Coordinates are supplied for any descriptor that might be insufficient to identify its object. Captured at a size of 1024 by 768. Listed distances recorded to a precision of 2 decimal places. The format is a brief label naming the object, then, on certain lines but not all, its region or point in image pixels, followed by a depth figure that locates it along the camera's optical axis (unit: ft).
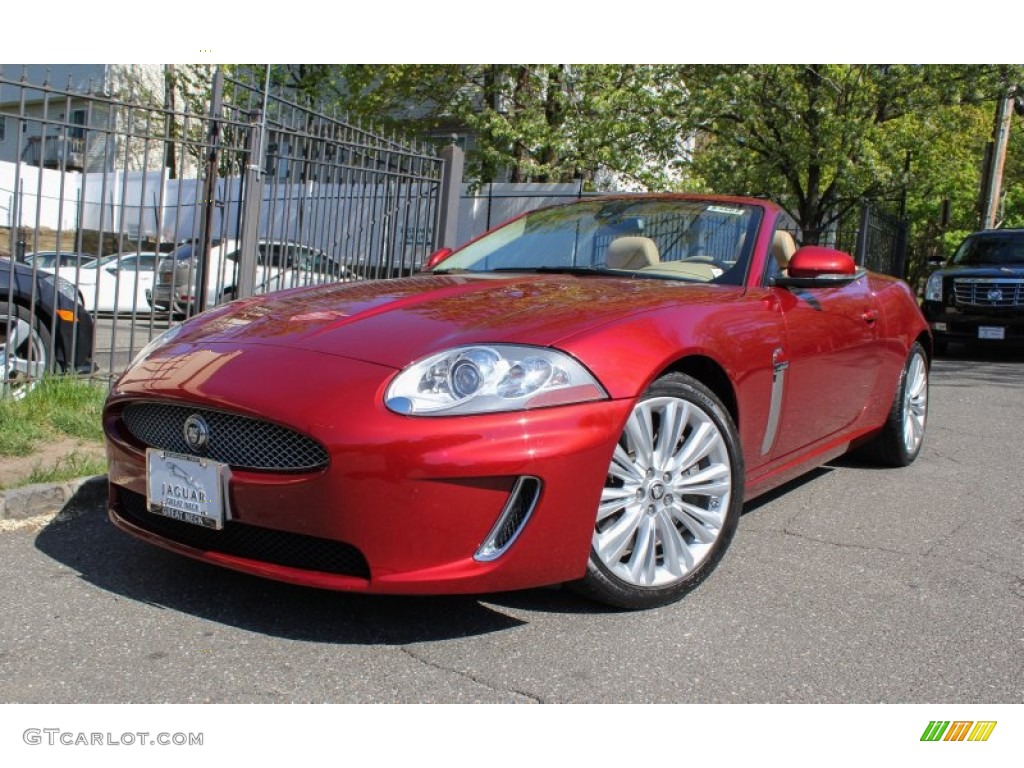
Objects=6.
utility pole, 54.90
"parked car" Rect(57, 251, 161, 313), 46.85
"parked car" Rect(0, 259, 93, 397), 17.98
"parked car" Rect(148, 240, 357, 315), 21.17
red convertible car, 8.70
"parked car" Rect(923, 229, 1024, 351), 38.96
